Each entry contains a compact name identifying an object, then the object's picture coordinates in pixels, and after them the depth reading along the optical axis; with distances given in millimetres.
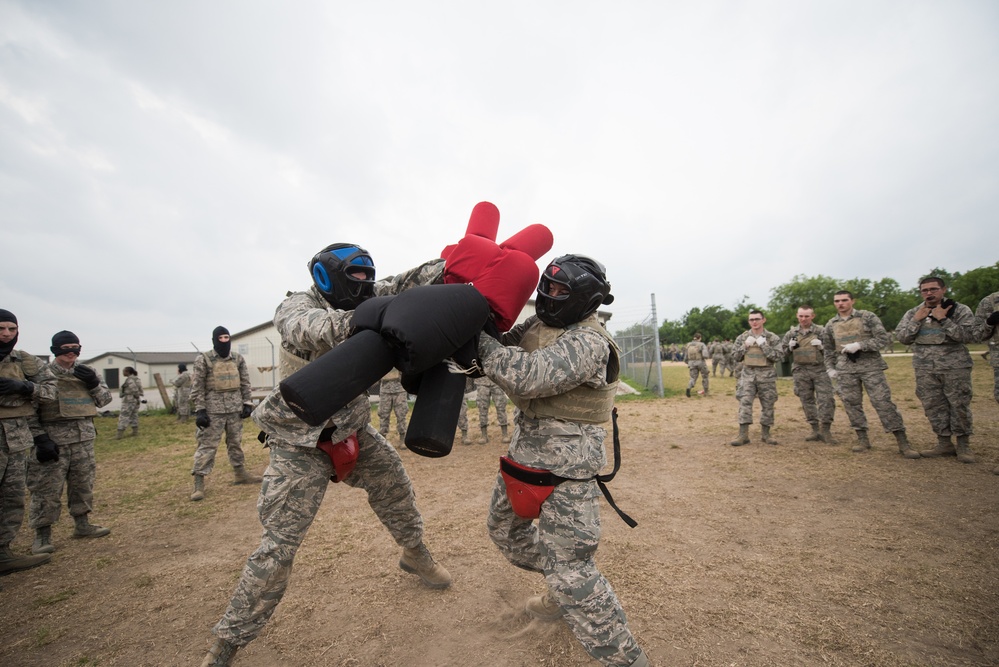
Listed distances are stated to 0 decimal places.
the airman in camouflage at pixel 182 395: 16016
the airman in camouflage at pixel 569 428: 2191
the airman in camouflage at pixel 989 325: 5776
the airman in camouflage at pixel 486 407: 9617
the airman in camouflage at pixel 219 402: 6789
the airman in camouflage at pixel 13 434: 4352
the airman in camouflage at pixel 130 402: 13616
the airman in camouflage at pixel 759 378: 8094
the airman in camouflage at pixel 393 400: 9391
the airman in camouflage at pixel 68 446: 4816
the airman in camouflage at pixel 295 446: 2523
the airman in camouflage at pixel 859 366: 6797
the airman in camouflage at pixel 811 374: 7961
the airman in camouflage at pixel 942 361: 6176
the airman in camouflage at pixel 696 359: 15805
